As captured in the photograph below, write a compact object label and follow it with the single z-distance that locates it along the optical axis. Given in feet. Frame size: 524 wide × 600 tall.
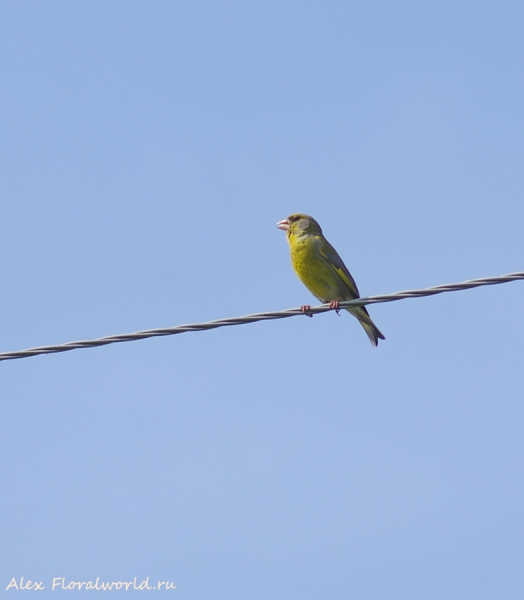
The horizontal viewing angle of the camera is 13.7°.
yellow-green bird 73.72
